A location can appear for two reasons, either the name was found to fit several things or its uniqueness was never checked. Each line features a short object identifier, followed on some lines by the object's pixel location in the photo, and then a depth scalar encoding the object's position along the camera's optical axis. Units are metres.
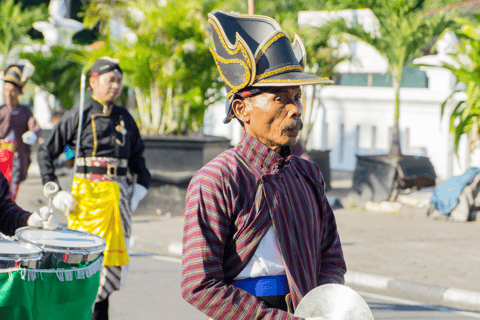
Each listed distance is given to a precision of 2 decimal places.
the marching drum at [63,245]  5.88
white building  37.31
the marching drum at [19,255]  5.41
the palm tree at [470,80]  20.39
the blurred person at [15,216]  6.32
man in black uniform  9.83
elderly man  4.00
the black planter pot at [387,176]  25.73
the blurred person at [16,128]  15.66
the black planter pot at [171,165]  22.78
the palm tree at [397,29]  25.56
